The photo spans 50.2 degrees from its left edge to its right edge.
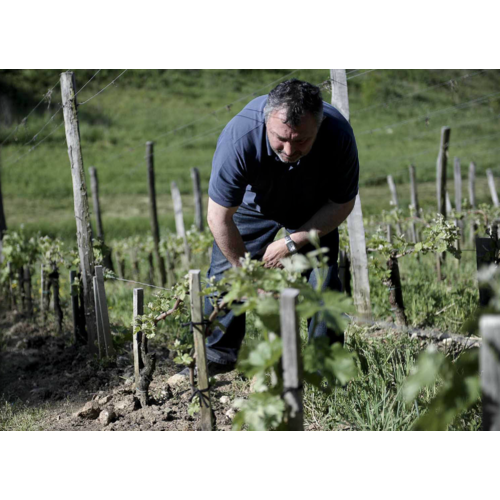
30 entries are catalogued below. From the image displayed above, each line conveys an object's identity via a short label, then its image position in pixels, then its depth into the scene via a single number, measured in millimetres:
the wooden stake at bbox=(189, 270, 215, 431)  2328
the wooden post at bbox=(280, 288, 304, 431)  1778
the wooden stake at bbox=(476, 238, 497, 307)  3215
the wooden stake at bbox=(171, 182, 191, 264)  7427
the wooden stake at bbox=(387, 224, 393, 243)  6707
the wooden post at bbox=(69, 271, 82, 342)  4395
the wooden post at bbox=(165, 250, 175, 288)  7180
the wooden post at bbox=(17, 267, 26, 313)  6266
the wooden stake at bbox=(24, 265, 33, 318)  5886
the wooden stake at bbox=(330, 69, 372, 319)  4102
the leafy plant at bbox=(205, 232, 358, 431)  1840
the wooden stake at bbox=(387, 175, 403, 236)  10050
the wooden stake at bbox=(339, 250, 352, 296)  4805
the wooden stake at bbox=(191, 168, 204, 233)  8602
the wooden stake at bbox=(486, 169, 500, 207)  11614
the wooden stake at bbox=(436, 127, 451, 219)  6161
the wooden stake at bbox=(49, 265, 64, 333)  4945
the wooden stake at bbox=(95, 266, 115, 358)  3766
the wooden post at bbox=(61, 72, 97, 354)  3850
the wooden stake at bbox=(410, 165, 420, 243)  8256
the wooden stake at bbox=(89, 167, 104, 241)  8453
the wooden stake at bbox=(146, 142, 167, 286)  7047
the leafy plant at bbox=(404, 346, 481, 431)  1474
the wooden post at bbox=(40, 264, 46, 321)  5566
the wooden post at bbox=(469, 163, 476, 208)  10773
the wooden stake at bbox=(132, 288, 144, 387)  3086
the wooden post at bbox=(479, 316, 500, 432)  1434
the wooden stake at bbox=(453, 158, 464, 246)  9442
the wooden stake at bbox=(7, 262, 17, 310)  6509
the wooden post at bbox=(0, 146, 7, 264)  7241
